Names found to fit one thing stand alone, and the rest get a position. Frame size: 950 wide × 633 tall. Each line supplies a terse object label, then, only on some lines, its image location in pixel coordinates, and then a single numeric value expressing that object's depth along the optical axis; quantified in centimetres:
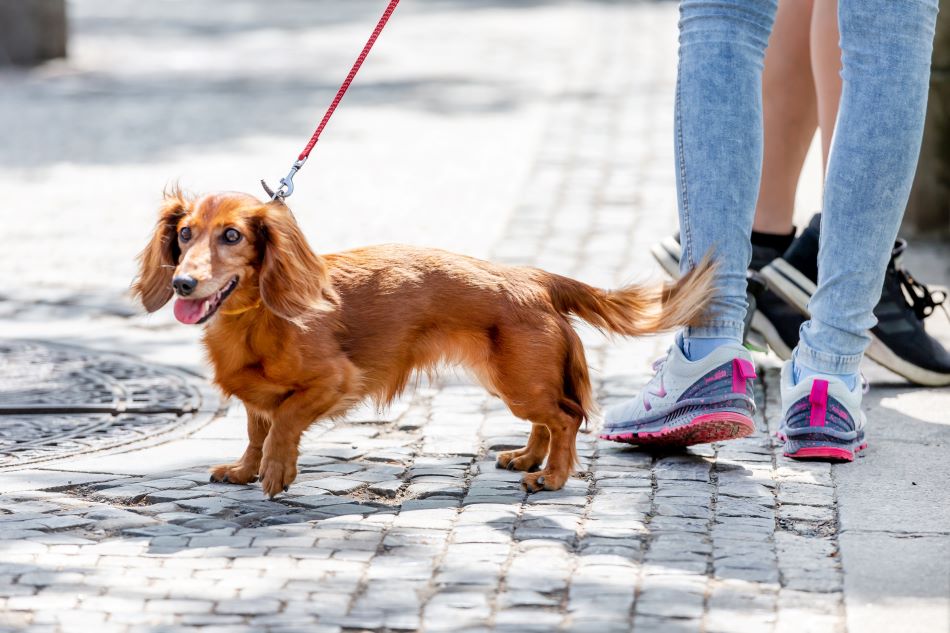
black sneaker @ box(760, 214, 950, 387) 966
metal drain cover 884
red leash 787
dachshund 757
